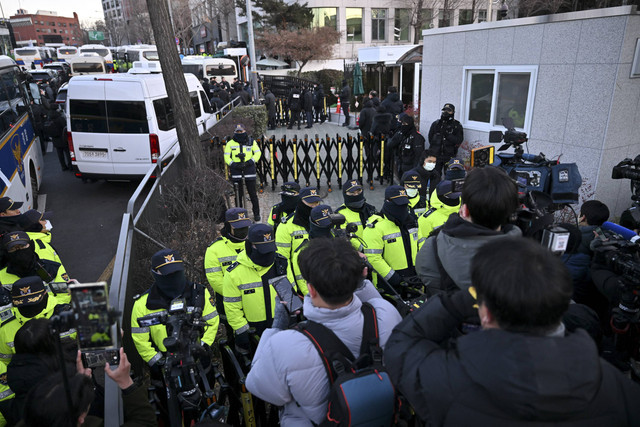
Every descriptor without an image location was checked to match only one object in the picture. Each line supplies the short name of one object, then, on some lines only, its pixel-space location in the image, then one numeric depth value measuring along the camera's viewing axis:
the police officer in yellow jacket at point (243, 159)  8.41
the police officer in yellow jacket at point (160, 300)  3.41
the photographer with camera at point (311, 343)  1.94
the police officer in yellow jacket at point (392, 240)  4.31
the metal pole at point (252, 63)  18.08
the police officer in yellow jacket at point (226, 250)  4.38
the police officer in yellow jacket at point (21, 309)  3.46
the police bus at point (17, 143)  8.11
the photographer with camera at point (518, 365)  1.26
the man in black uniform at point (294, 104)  18.36
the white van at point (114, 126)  9.30
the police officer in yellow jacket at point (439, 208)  4.54
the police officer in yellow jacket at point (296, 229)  4.69
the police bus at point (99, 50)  37.68
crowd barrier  10.34
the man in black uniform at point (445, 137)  8.69
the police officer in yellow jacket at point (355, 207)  5.02
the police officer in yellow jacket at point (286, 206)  5.63
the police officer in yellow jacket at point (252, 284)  3.68
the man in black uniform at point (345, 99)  18.48
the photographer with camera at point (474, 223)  2.02
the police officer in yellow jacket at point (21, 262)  4.07
